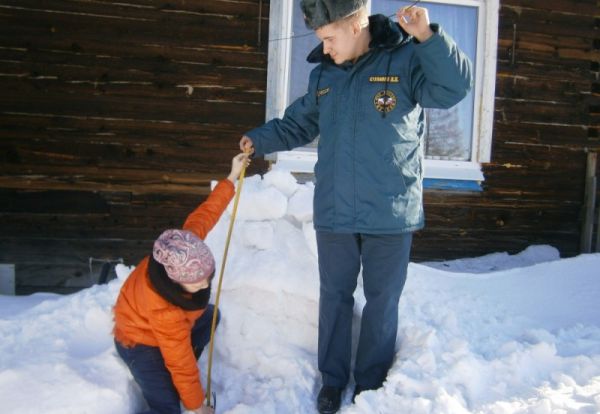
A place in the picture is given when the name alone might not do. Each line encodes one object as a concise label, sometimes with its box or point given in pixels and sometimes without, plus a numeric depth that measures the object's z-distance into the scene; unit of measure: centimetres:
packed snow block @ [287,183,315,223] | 324
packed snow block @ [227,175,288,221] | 322
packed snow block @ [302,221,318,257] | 316
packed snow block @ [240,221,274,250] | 319
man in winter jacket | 221
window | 456
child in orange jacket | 224
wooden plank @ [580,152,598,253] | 509
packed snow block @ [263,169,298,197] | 335
